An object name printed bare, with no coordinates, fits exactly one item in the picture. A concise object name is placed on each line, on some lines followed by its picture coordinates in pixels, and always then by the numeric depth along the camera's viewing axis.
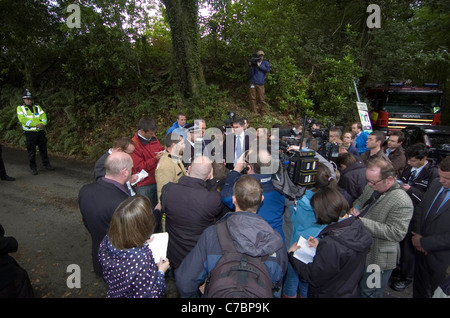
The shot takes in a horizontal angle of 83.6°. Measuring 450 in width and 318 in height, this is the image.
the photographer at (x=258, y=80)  8.16
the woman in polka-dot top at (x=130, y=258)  1.84
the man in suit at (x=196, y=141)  4.44
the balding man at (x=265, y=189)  2.77
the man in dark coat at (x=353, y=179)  3.62
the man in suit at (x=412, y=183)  3.41
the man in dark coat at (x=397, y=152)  4.48
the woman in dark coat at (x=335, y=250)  2.08
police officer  6.95
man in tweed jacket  2.56
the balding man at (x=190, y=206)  2.55
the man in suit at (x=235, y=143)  5.33
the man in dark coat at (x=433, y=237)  2.59
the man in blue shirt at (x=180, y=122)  6.23
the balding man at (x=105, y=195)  2.51
